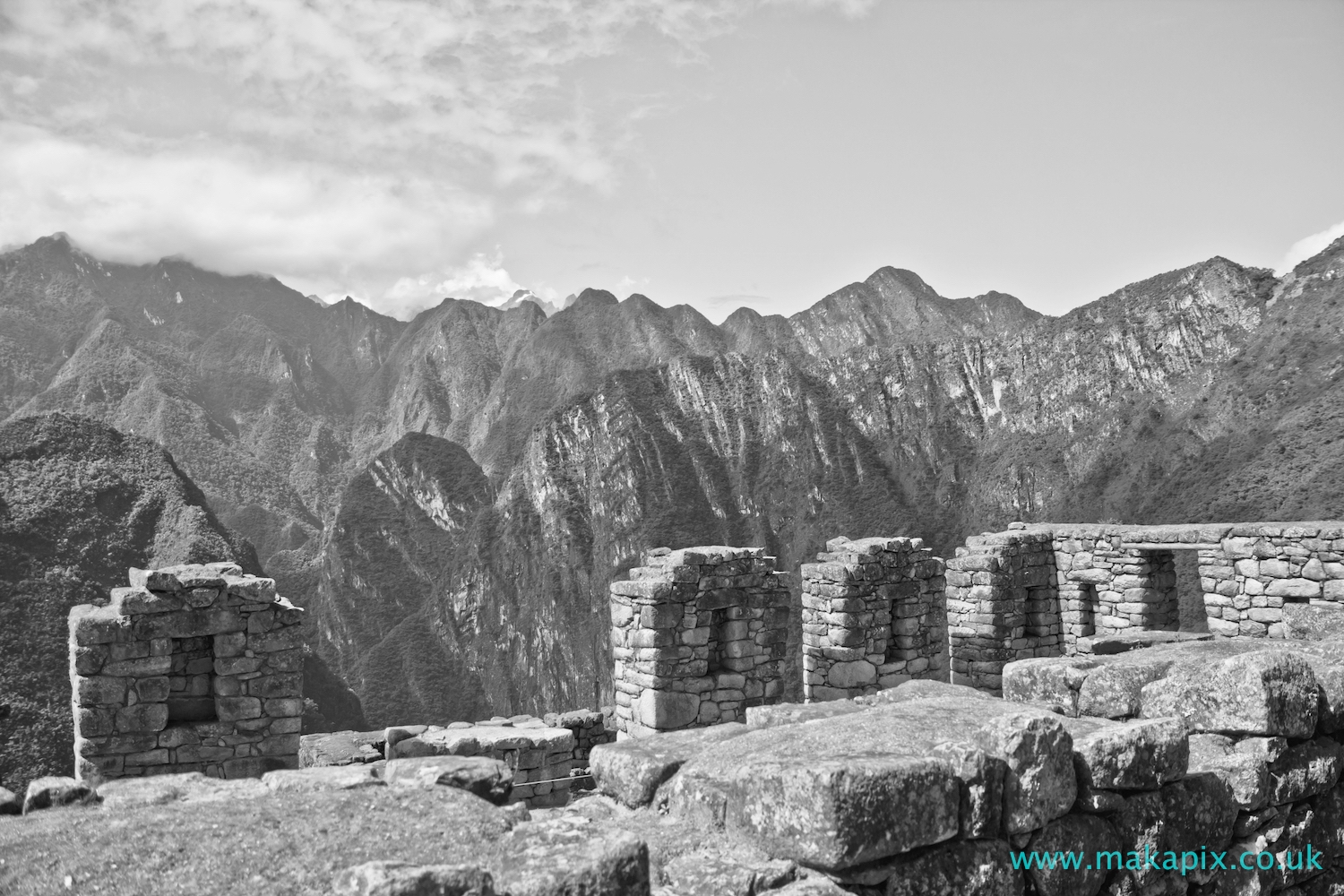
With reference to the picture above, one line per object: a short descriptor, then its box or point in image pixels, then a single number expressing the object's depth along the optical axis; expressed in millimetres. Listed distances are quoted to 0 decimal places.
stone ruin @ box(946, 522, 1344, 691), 13898
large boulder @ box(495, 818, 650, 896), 3811
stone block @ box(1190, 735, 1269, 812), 5820
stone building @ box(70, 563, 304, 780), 8770
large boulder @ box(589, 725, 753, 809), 5426
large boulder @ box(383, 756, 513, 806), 5348
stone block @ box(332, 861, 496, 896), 3496
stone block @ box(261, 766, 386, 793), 5301
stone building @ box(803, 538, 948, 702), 12688
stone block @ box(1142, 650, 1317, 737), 5988
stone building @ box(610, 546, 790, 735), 11148
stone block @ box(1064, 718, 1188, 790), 5133
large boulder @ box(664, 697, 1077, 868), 4230
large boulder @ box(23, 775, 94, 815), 5012
